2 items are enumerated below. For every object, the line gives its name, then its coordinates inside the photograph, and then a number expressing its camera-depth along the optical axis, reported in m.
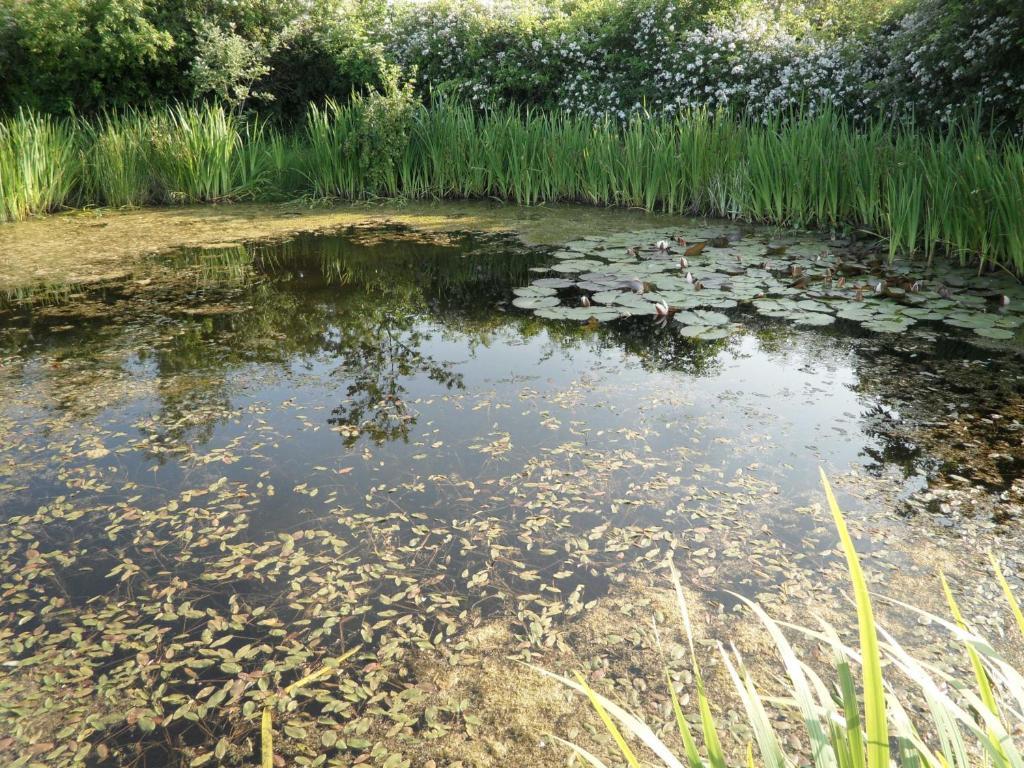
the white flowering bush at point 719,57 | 5.87
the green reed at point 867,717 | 0.66
